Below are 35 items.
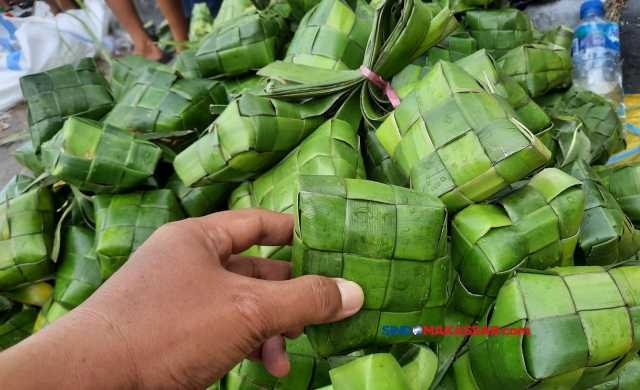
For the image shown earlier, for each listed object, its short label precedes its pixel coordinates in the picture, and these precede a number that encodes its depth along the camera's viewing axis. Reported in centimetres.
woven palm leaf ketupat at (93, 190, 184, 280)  33
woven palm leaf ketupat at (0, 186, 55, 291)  35
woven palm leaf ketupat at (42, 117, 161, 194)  33
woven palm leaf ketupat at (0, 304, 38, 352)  37
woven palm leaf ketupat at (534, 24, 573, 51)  52
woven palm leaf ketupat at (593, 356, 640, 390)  27
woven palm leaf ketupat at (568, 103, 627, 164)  42
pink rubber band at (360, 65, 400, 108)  33
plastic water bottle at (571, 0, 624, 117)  60
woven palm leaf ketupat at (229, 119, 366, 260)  29
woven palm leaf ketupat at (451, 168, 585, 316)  24
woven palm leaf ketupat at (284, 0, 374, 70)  37
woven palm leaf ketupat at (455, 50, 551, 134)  30
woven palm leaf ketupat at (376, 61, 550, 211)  24
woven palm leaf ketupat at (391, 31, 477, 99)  35
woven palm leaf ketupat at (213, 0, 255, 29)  56
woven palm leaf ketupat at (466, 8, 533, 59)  47
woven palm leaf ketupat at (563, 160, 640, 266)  28
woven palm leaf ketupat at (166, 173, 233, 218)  37
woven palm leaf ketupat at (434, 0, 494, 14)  47
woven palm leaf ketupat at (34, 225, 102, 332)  35
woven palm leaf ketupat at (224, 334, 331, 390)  27
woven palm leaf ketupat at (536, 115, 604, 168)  35
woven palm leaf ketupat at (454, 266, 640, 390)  21
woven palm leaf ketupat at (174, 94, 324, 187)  30
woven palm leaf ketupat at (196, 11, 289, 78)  43
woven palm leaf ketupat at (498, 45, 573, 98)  41
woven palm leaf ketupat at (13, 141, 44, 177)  44
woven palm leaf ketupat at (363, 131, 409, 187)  32
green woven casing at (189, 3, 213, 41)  75
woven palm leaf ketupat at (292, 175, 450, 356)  22
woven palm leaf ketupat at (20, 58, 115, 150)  42
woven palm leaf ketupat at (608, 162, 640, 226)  35
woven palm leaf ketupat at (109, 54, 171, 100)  50
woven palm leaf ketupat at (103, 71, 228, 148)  39
